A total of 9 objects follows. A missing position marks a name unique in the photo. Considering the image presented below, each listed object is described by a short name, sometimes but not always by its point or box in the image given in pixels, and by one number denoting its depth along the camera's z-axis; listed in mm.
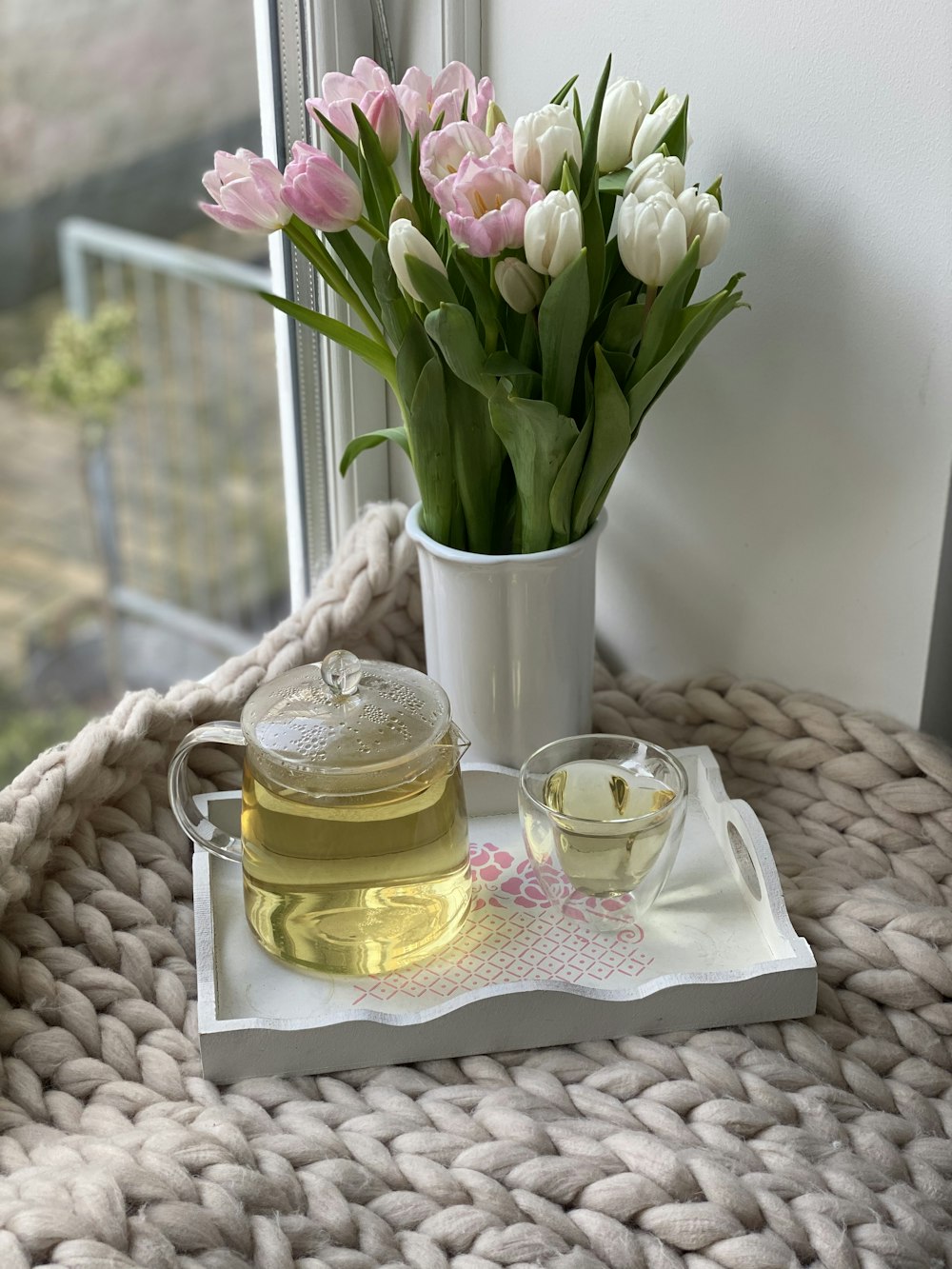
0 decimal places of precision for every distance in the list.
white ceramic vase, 777
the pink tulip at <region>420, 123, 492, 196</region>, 670
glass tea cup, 700
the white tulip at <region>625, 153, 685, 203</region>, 669
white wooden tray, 650
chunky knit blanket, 562
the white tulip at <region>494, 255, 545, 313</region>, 671
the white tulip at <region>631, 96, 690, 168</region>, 702
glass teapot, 665
